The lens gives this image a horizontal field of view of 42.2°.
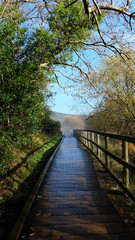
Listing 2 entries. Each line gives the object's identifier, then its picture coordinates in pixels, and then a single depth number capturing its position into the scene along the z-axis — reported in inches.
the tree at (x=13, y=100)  210.2
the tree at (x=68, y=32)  353.7
